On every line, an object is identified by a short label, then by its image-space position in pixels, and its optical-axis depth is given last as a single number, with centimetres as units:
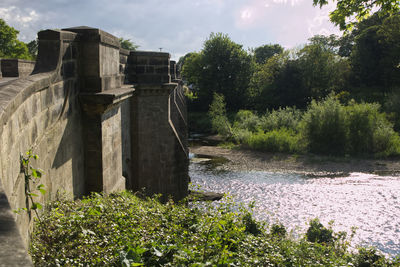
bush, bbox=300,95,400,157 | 2752
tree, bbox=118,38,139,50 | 6984
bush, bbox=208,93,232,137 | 3581
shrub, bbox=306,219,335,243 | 1029
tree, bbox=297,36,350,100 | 4256
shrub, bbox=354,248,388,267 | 783
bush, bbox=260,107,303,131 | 3334
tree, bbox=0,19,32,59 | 3772
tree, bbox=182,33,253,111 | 4484
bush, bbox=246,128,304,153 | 2903
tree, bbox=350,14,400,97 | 3894
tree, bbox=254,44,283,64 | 8125
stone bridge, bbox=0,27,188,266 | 392
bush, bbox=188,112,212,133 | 4103
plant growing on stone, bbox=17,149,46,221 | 412
